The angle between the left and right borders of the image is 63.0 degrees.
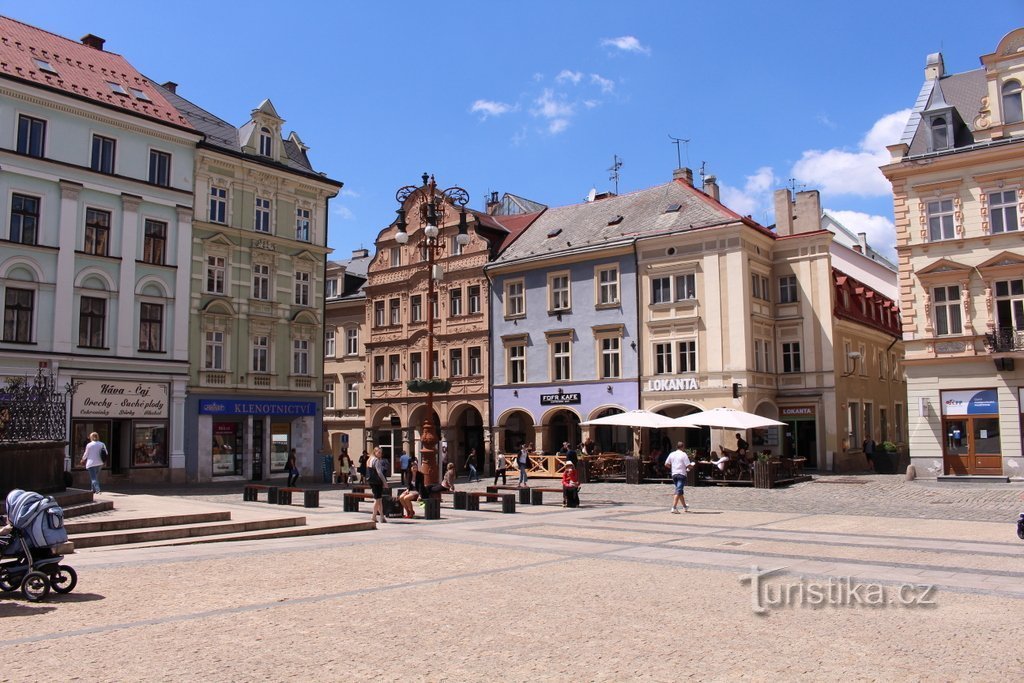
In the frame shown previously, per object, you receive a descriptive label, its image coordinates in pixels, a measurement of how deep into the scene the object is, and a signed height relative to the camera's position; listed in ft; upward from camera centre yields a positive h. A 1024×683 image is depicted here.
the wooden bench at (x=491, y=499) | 66.85 -5.42
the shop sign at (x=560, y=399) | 128.67 +5.28
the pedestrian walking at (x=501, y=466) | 104.28 -4.09
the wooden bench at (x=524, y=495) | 76.64 -5.57
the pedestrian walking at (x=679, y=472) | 66.74 -3.14
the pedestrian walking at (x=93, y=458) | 71.00 -1.72
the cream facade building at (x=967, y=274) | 93.71 +17.88
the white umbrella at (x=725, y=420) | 94.84 +1.37
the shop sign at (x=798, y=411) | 120.16 +2.91
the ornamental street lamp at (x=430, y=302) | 65.82 +10.98
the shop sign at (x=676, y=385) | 118.62 +6.83
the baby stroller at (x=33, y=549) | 29.86 -4.00
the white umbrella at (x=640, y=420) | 100.22 +1.54
